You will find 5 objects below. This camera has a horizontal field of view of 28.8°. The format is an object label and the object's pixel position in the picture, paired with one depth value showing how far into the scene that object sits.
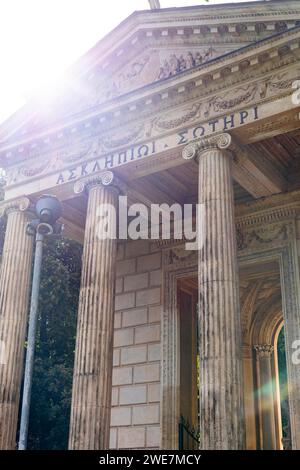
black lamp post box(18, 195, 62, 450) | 10.47
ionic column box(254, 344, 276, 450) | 21.17
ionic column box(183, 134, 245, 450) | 12.40
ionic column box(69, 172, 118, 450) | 14.38
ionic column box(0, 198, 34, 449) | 16.41
